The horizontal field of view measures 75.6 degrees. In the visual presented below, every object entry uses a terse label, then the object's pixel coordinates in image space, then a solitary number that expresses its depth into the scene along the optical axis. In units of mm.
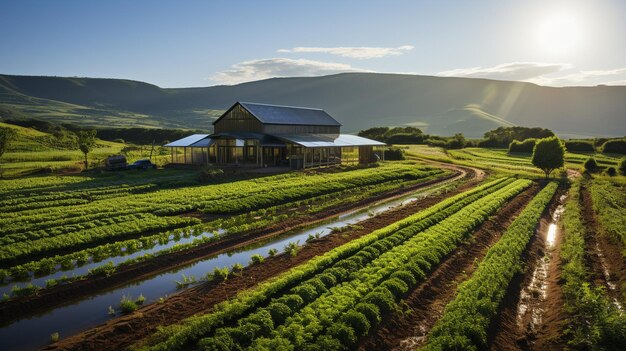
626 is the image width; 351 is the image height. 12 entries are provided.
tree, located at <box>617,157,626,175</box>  47866
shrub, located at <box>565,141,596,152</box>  78250
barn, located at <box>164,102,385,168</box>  47406
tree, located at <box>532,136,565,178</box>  46594
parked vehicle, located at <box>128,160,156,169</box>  41125
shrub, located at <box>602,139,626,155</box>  73250
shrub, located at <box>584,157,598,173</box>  51781
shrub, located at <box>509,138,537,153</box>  81256
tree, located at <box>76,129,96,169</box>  40750
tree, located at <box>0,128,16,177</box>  36531
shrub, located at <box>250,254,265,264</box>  15797
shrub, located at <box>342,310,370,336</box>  10773
